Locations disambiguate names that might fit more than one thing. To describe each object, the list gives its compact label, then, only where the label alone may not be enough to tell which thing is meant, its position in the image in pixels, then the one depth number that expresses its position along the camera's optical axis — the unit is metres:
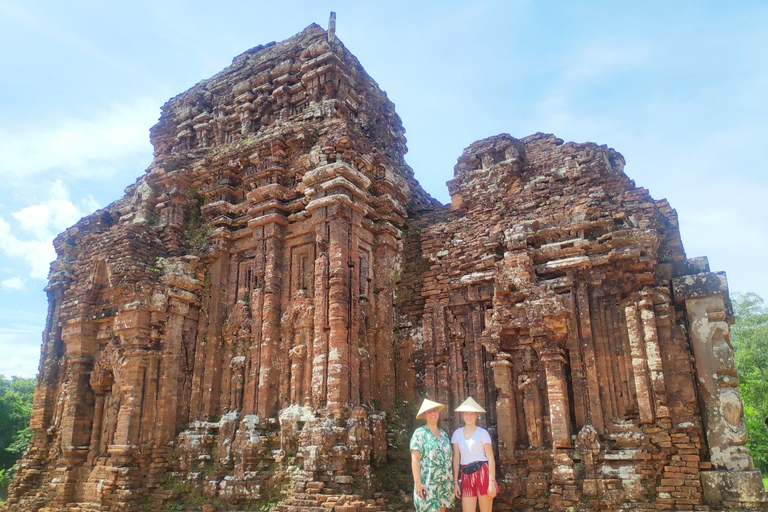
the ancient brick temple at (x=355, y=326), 9.62
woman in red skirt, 7.88
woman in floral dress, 7.54
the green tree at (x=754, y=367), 27.72
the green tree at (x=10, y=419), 30.30
